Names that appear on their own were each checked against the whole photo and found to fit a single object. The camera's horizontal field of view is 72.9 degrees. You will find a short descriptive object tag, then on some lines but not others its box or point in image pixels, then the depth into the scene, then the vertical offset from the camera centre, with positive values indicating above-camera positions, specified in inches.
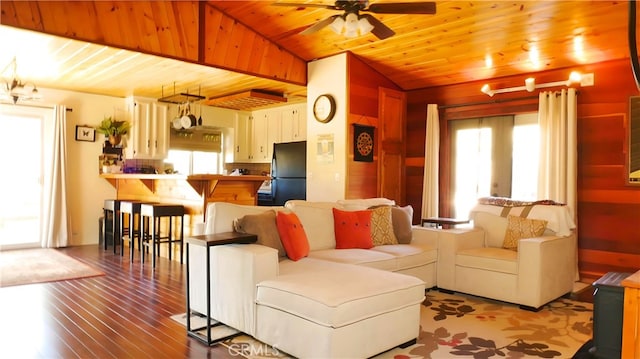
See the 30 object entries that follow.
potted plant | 271.4 +29.4
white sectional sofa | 96.3 -29.3
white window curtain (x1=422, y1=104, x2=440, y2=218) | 236.5 +7.5
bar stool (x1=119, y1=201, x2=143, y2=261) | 220.1 -18.9
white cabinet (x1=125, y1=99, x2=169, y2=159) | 280.1 +29.9
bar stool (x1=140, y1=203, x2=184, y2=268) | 211.6 -22.6
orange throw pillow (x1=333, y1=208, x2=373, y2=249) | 157.6 -19.0
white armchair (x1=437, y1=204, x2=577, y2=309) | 145.7 -28.8
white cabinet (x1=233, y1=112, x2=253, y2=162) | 329.6 +30.5
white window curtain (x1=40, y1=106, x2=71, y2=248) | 254.5 -7.6
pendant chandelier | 206.7 +42.3
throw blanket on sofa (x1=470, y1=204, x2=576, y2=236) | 161.5 -13.6
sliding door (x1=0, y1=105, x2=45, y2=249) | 248.1 -0.3
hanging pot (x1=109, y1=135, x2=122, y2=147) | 273.7 +22.6
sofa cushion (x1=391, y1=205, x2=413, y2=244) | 172.6 -19.2
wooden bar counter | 208.5 -6.5
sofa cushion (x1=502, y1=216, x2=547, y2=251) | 161.3 -19.0
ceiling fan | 120.1 +47.2
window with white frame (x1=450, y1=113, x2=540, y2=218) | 214.8 +10.7
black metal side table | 111.1 -17.6
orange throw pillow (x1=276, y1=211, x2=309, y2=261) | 133.0 -18.5
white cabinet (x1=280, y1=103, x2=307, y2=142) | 297.1 +37.2
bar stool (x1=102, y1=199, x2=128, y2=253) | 248.1 -27.5
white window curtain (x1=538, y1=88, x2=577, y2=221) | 190.5 +14.5
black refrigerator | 271.0 +3.3
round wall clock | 219.8 +35.8
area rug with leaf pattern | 108.7 -43.9
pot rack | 260.4 +48.3
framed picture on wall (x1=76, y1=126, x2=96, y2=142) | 269.3 +26.1
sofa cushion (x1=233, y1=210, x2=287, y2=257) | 127.3 -15.2
